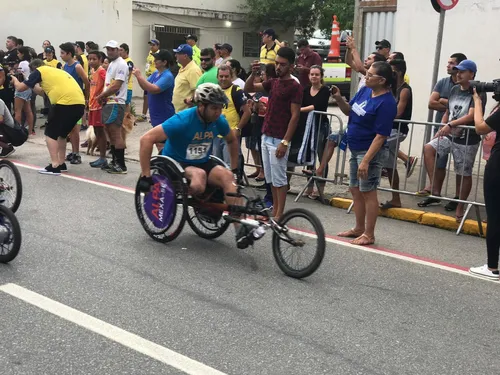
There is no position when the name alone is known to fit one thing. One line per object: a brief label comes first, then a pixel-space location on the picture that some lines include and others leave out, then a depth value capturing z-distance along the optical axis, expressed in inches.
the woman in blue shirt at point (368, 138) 247.9
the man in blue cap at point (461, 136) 295.9
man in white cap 392.5
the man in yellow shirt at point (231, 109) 323.3
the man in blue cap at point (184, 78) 358.9
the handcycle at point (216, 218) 212.3
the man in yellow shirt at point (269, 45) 469.4
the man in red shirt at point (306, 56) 437.4
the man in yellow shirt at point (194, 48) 633.0
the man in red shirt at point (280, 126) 275.7
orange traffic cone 793.3
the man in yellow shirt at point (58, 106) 381.4
